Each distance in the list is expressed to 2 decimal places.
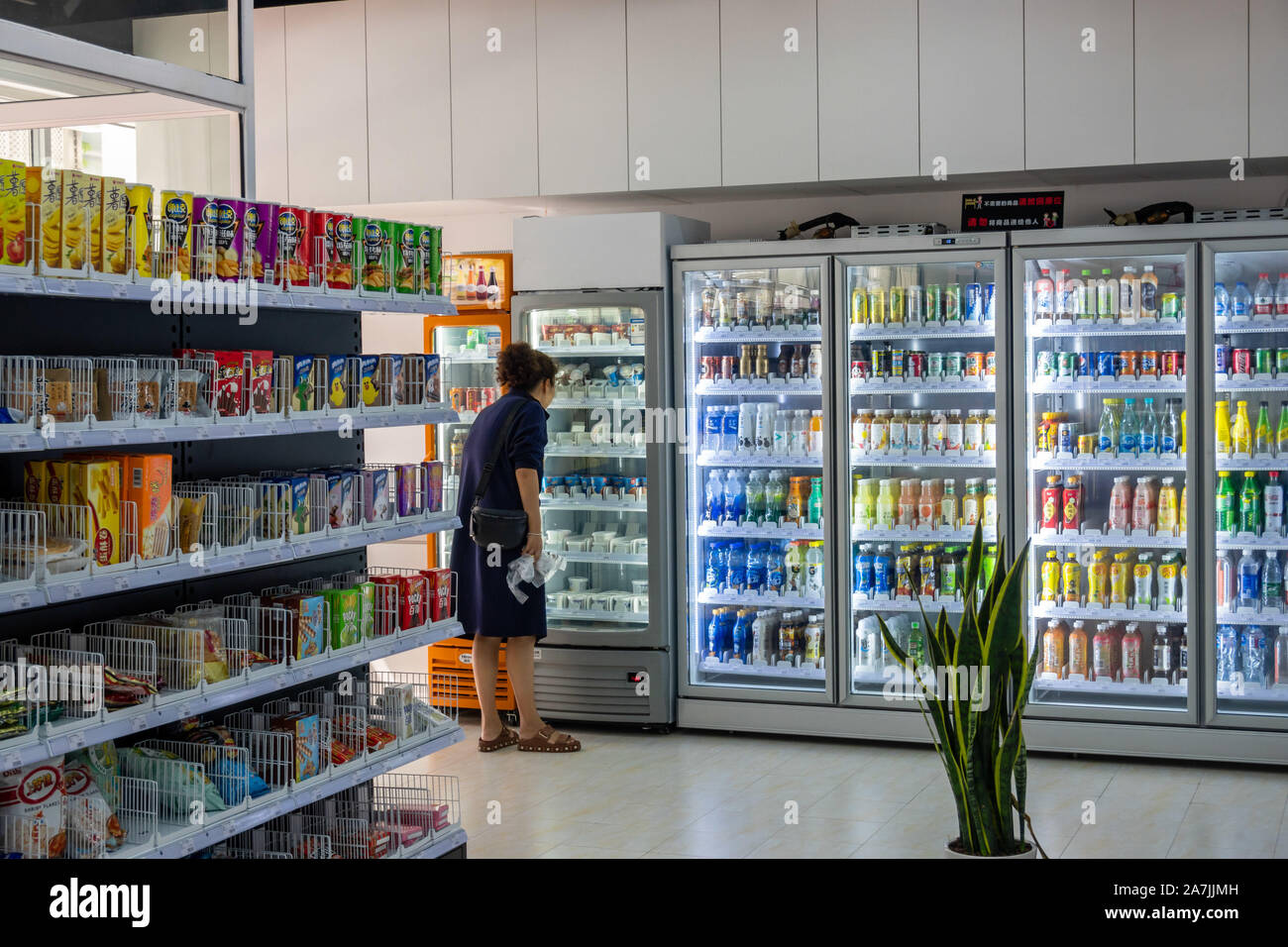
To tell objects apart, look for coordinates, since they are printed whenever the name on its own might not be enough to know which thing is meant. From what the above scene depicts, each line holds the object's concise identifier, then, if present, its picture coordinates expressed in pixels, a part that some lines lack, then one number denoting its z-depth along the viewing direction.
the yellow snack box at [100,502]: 3.20
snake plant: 4.00
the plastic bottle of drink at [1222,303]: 6.06
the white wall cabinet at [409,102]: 7.27
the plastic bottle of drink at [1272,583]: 6.11
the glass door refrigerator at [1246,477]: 5.98
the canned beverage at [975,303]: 6.37
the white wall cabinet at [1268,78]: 5.86
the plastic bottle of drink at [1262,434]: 6.11
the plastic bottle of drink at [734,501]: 6.88
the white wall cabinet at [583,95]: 6.92
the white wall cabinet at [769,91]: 6.60
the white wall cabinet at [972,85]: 6.27
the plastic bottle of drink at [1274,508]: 6.01
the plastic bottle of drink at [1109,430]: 6.28
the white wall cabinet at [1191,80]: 5.94
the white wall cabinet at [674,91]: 6.77
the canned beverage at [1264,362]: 6.02
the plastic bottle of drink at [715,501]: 6.90
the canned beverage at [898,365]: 6.52
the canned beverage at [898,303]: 6.51
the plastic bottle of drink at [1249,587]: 6.15
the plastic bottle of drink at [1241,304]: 6.04
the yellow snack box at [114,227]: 3.20
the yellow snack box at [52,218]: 3.03
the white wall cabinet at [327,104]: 7.44
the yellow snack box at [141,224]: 3.28
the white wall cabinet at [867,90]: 6.43
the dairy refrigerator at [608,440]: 6.75
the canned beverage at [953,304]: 6.42
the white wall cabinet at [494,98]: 7.09
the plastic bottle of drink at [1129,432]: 6.24
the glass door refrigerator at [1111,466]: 6.12
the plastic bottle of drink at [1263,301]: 6.02
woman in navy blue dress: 6.21
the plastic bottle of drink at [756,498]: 6.86
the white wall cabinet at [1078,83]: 6.11
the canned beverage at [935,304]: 6.45
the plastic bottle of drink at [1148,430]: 6.20
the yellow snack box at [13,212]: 2.94
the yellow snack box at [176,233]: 3.38
